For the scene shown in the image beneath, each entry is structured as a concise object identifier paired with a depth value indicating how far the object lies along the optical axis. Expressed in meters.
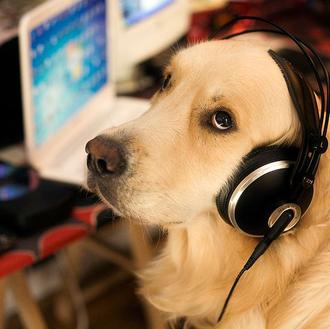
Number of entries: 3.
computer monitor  1.82
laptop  1.28
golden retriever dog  0.92
